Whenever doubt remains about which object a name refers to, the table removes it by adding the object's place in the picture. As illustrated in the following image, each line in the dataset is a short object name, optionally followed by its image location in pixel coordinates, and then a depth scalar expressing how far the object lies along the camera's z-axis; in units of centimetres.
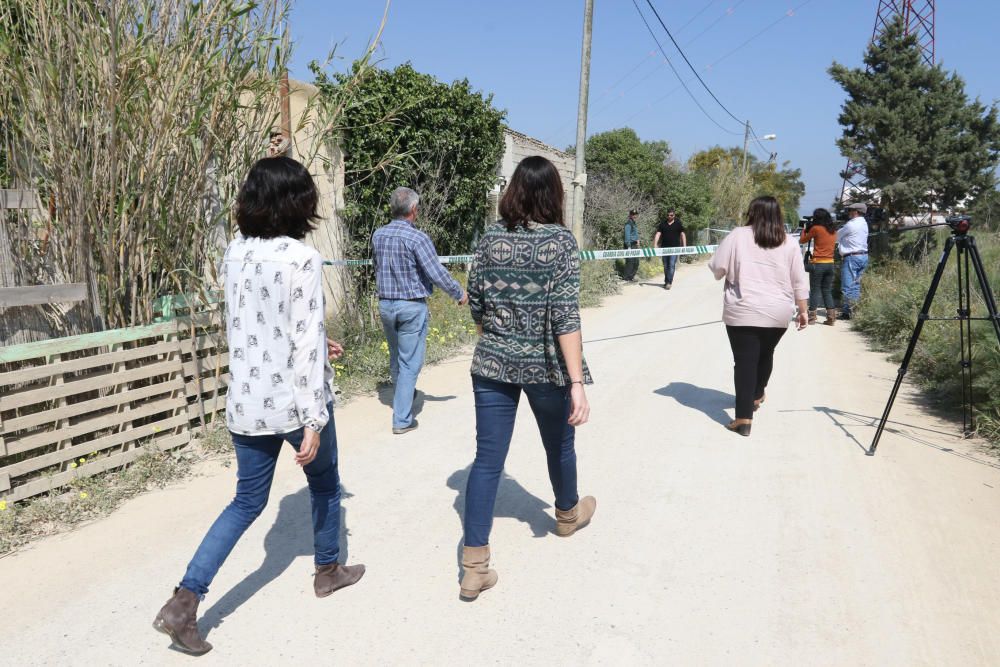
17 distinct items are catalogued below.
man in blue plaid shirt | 487
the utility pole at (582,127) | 1323
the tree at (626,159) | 2152
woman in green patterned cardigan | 283
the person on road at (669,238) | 1426
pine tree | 1175
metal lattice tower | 1243
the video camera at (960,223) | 416
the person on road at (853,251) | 973
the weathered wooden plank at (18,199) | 387
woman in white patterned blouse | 246
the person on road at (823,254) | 966
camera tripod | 410
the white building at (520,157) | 1292
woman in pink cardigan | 486
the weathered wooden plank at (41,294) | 373
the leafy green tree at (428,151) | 884
